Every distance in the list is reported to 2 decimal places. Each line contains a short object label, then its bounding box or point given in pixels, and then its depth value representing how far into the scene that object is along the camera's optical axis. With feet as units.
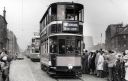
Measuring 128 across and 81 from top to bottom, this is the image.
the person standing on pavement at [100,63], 34.74
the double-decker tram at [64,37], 34.84
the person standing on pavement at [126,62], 25.59
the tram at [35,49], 83.73
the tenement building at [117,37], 218.99
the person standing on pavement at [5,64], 25.14
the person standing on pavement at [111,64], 30.21
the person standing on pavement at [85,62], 40.30
